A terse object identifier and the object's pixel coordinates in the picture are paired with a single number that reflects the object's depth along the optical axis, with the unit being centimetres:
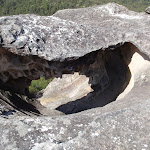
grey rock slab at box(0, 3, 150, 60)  340
